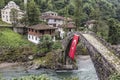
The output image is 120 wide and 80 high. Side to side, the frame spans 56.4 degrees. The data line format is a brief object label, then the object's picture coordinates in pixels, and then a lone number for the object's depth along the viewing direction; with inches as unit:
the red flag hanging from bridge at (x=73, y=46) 765.9
